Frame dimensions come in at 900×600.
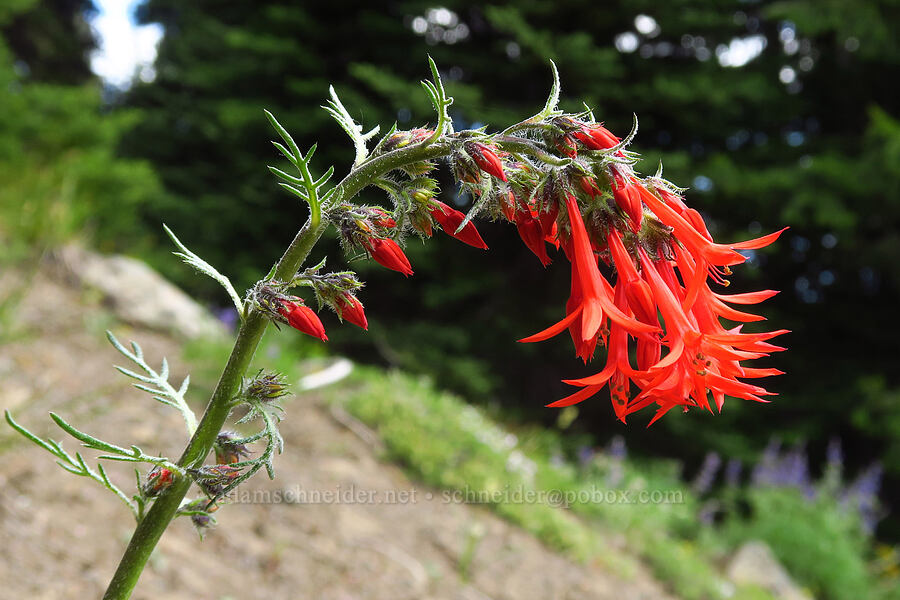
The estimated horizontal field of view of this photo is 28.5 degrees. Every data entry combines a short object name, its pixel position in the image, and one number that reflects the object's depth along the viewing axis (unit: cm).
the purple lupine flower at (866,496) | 131
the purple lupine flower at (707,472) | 135
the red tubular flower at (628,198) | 34
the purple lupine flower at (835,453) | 136
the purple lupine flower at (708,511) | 131
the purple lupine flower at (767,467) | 138
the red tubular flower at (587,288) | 34
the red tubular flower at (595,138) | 34
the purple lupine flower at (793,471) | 135
